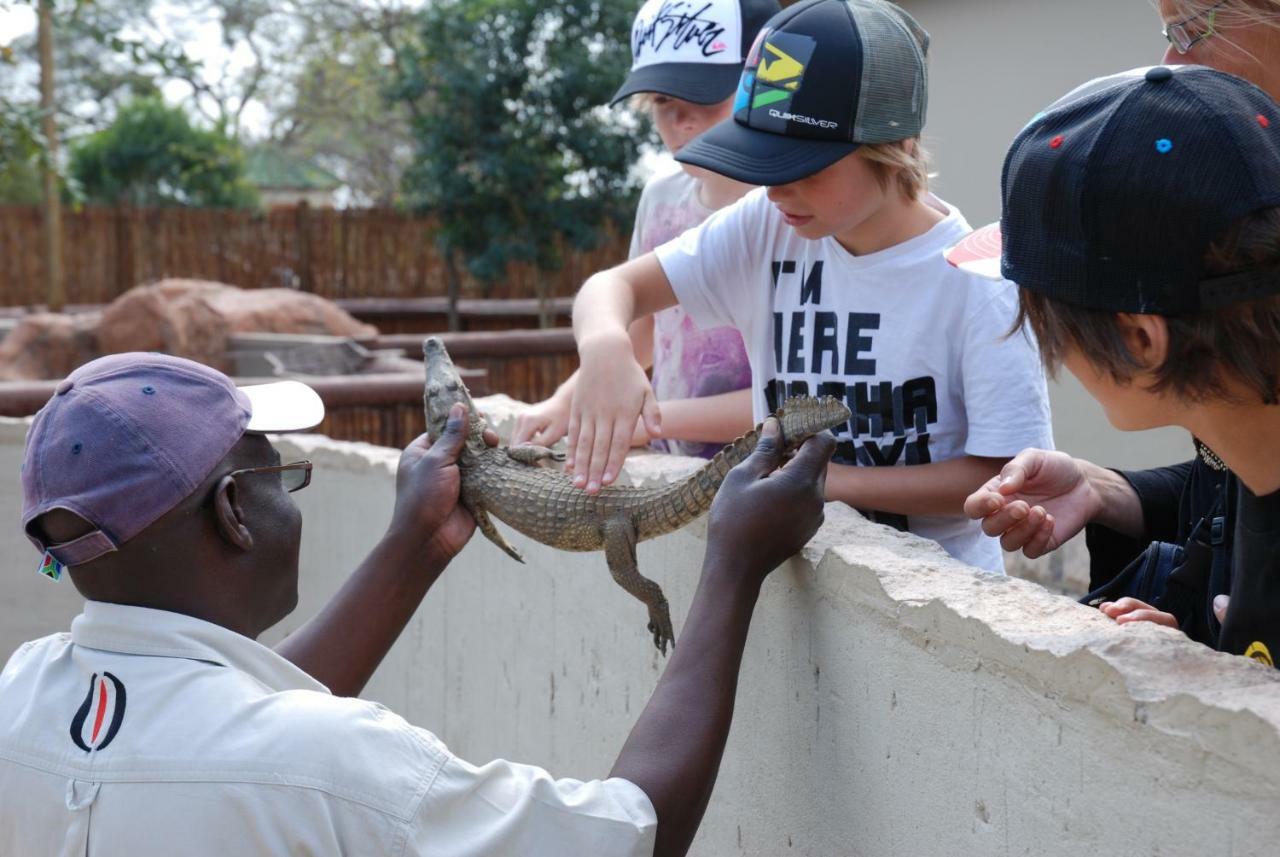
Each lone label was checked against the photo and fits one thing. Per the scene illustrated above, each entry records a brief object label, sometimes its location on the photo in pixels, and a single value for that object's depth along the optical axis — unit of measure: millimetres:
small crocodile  2078
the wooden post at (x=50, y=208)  13070
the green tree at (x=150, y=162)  19531
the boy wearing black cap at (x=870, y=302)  2021
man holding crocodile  1360
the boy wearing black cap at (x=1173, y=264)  1236
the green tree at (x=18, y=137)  6922
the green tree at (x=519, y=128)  12148
